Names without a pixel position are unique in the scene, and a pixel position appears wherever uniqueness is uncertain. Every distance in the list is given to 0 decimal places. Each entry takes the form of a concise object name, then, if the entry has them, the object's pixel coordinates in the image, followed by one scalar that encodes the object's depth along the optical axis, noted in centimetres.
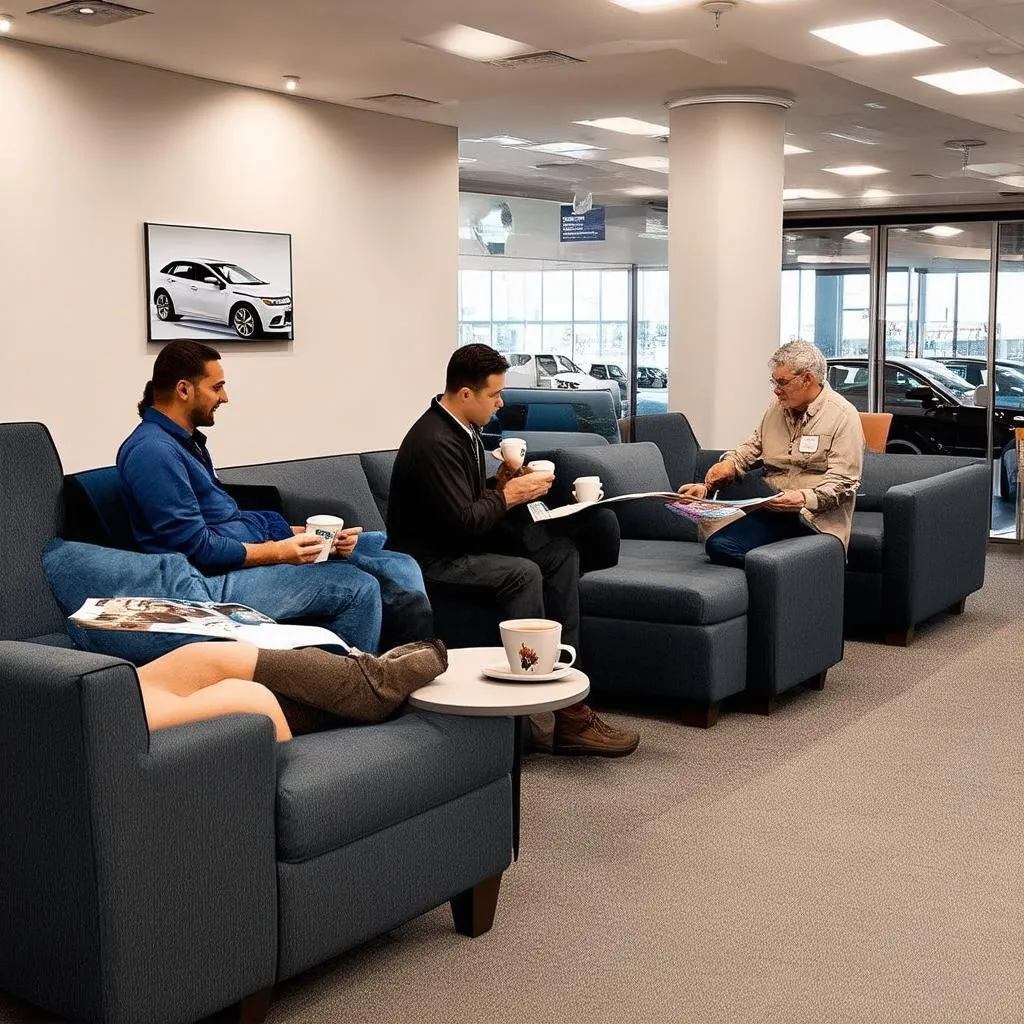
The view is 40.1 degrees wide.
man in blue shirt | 412
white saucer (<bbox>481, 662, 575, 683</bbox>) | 330
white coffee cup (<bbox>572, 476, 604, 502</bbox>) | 473
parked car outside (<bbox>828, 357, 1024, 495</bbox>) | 1237
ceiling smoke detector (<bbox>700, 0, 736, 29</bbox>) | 548
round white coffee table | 311
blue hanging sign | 1279
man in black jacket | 457
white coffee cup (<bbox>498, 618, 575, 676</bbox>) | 329
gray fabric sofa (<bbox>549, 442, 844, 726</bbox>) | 516
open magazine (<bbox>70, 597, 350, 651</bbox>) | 299
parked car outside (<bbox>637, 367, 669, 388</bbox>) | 1384
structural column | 802
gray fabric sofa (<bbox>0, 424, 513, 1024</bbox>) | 252
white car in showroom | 1310
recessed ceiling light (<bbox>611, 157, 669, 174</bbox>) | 1041
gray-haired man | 571
